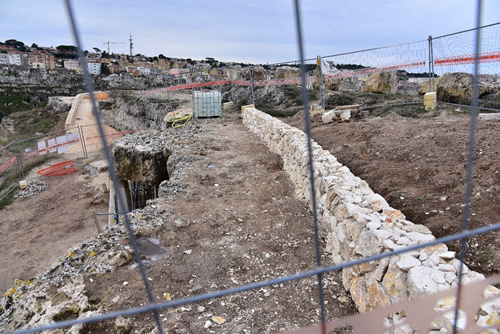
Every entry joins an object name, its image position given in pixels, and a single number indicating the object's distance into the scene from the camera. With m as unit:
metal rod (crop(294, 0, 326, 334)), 1.13
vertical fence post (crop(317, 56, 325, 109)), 11.26
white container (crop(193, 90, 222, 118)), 13.87
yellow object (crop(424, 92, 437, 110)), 9.29
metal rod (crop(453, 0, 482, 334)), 1.26
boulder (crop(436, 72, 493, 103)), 9.48
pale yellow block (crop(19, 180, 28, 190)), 15.12
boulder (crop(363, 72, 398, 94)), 13.77
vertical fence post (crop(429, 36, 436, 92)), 8.88
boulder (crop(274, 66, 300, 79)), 17.53
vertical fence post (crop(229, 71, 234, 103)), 18.11
